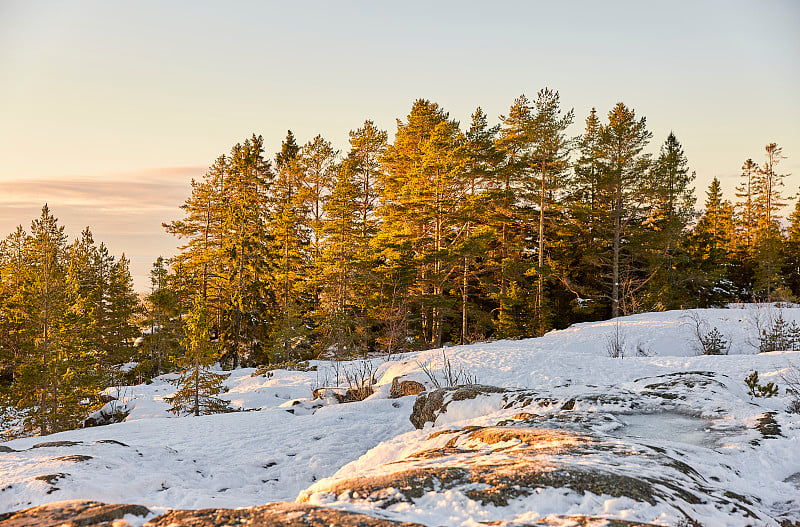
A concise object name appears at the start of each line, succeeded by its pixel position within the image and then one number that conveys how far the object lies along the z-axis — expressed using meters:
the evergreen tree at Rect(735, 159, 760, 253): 46.11
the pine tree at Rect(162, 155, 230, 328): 32.66
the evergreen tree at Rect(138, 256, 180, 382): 26.90
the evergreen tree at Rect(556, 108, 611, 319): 25.95
